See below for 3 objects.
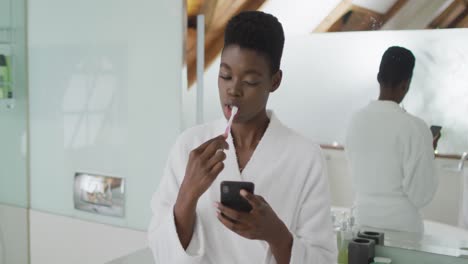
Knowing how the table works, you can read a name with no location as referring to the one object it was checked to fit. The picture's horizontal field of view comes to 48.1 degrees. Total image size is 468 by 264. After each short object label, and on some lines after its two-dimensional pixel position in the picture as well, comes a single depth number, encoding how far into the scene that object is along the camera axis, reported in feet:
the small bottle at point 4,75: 7.26
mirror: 4.90
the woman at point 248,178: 3.42
